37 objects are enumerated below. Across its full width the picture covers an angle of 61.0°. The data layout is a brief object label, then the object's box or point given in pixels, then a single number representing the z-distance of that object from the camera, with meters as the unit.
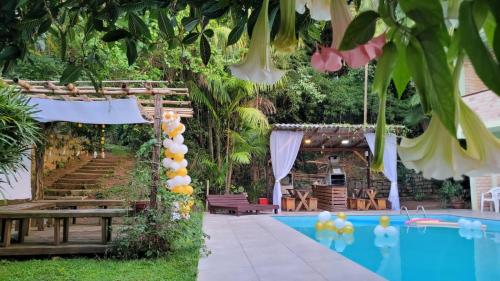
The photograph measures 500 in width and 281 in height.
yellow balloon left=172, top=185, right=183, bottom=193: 6.26
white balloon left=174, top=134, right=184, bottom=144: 6.75
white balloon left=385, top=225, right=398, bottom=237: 8.02
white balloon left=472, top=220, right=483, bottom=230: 8.18
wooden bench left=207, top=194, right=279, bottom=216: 10.34
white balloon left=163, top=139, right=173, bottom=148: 6.57
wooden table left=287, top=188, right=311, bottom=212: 11.79
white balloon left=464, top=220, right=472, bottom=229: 8.27
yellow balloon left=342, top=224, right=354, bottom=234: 8.12
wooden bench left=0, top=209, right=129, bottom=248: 5.24
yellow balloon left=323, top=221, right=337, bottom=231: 8.39
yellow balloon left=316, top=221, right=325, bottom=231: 8.45
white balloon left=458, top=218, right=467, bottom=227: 8.43
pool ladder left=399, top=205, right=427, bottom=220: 9.94
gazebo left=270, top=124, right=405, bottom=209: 11.46
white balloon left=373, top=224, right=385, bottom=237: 8.07
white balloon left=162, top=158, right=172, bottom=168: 6.19
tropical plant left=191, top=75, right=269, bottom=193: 11.07
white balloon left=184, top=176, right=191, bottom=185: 6.46
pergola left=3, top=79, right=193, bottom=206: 5.64
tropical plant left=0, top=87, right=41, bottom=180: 3.82
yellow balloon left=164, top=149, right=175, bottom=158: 6.57
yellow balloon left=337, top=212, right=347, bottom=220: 8.43
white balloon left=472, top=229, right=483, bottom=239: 7.72
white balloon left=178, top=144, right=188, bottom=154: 6.64
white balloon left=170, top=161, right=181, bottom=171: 6.32
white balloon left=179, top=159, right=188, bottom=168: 6.51
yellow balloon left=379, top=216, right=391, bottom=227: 8.06
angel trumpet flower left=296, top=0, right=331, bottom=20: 0.46
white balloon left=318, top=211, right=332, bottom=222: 8.60
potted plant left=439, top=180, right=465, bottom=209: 12.36
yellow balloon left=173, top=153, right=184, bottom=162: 6.54
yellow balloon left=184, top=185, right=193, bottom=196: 6.30
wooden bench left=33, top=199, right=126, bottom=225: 7.30
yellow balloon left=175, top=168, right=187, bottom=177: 6.47
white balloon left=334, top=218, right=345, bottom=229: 8.13
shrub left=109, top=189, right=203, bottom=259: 5.38
